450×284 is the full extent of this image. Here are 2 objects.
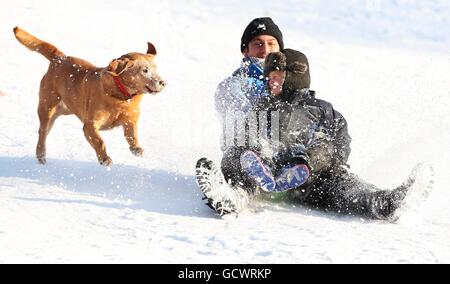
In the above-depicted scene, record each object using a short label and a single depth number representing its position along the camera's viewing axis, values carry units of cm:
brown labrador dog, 904
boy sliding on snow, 716
